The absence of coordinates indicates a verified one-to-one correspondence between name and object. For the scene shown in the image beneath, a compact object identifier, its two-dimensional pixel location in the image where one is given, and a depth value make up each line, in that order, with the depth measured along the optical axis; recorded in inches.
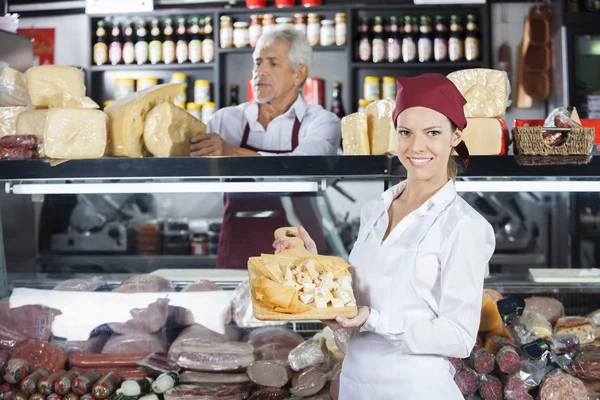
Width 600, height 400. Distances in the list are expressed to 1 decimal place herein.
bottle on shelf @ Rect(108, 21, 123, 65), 214.4
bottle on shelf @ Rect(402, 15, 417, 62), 206.5
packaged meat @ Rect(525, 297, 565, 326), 96.2
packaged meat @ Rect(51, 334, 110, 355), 94.4
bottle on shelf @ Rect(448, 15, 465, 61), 204.7
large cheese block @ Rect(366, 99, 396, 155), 89.4
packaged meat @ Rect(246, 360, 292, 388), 89.0
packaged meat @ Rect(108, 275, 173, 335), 95.2
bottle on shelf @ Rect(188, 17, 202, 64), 210.1
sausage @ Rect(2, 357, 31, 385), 91.0
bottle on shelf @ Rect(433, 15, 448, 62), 205.8
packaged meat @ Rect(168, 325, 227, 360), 93.2
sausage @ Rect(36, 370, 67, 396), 88.8
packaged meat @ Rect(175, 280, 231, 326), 96.0
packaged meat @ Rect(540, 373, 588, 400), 84.7
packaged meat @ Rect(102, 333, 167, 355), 93.7
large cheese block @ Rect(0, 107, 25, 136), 97.0
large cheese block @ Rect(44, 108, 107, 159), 88.7
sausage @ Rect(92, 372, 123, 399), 87.4
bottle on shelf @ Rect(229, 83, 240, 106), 211.9
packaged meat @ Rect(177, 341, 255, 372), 91.3
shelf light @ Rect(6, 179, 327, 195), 87.1
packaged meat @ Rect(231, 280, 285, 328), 95.7
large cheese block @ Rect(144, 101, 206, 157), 93.6
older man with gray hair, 125.6
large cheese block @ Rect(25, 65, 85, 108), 95.6
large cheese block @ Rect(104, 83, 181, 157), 91.7
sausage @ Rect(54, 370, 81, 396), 88.4
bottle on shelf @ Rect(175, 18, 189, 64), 211.3
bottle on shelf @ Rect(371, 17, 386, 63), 206.1
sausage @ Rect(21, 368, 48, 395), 89.4
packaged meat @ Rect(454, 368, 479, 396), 86.6
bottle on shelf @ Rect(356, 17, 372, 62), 206.4
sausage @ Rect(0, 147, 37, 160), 89.9
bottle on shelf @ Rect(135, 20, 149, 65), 212.5
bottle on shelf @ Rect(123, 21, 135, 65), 213.5
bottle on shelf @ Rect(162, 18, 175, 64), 211.3
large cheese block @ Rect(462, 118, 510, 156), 87.2
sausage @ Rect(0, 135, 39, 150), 90.6
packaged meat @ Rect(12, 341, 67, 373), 92.7
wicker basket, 83.4
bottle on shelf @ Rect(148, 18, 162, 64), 212.7
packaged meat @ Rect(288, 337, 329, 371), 89.5
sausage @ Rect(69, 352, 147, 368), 92.3
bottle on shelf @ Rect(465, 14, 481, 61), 204.7
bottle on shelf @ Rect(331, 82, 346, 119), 209.8
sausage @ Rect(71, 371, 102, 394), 88.1
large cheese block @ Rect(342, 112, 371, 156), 91.2
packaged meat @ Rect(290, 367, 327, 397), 88.0
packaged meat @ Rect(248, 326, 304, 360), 92.4
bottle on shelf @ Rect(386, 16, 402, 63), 206.8
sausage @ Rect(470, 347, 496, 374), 88.0
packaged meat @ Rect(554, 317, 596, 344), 91.4
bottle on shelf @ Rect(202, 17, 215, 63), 209.8
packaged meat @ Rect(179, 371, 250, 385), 89.8
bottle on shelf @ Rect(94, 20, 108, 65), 214.5
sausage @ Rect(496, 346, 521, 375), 87.4
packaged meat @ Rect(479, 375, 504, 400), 86.7
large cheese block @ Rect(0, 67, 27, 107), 102.3
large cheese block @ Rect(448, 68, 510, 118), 87.7
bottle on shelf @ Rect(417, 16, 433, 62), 205.9
